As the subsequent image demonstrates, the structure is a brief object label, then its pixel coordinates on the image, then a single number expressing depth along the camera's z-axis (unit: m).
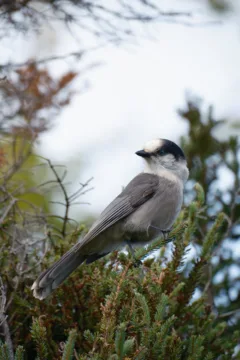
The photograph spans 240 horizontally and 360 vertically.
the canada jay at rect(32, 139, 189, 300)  8.28
